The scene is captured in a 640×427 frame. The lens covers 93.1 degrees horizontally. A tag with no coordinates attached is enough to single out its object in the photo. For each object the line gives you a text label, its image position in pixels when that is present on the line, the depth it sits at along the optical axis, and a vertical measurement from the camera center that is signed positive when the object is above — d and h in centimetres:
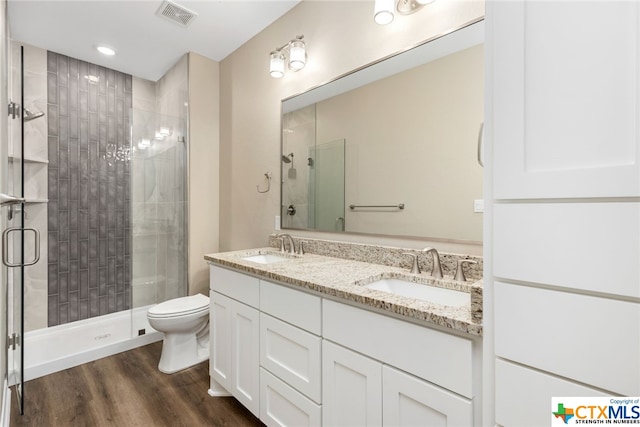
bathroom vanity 88 -50
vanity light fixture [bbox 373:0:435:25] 148 +101
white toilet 208 -83
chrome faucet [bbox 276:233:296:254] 207 -22
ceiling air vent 206 +141
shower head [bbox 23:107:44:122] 205 +67
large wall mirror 135 +36
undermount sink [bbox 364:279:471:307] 120 -34
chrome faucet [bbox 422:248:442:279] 133 -24
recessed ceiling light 258 +141
